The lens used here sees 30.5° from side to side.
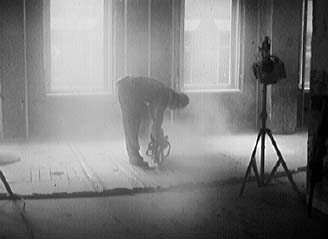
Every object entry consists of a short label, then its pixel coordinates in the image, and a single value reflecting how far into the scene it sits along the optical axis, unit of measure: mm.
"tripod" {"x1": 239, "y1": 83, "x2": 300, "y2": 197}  6531
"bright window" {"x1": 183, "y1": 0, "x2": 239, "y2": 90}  11336
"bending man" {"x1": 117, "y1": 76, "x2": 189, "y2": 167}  7879
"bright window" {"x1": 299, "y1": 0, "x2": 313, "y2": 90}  11676
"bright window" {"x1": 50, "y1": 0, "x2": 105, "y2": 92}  10672
